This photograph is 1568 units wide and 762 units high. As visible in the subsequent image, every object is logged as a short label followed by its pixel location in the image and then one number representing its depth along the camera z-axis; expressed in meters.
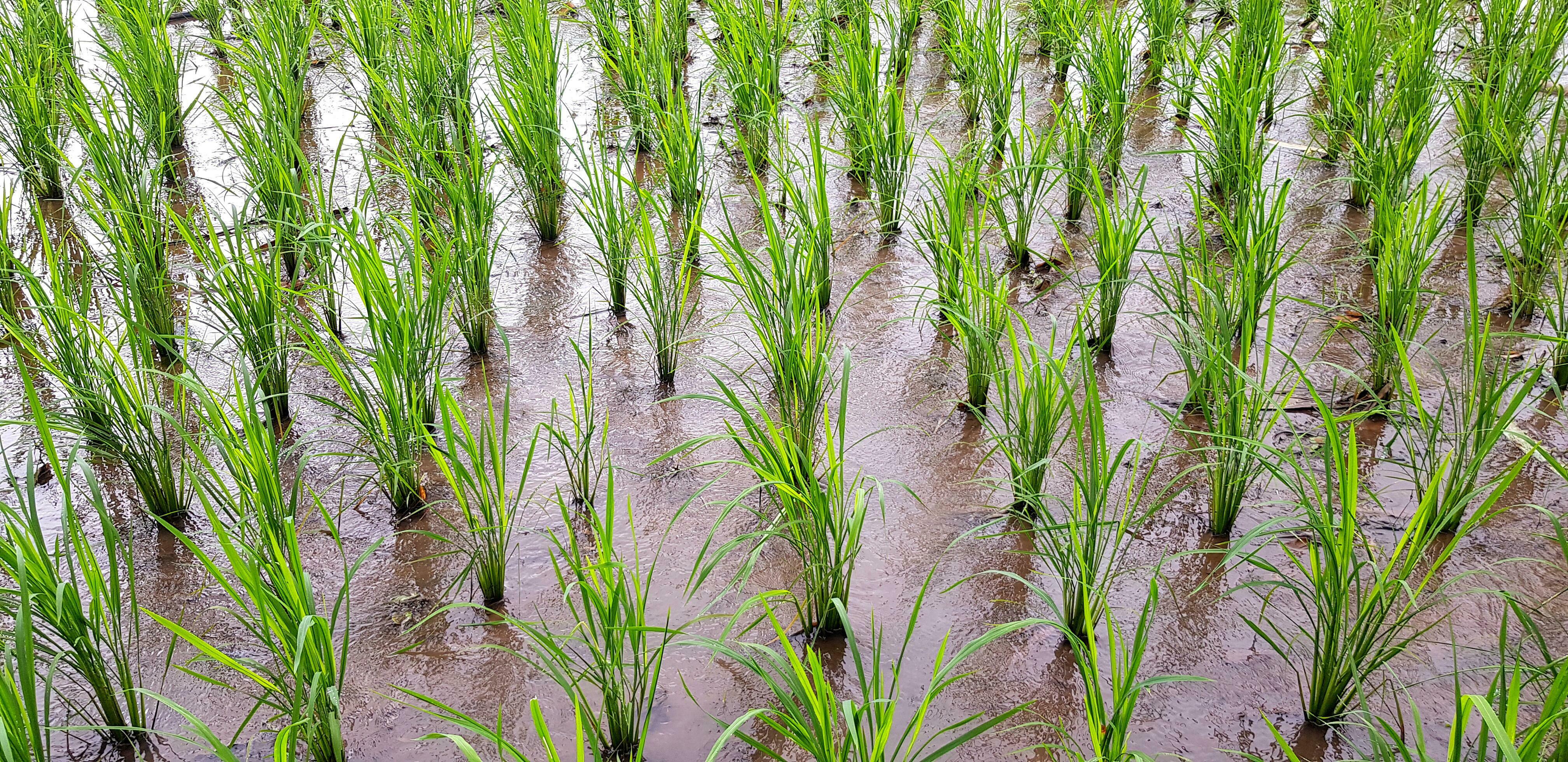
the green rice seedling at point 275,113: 3.14
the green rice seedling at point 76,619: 1.70
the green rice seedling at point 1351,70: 3.37
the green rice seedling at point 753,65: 3.64
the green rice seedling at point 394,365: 2.28
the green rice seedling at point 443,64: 3.85
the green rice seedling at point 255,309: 2.53
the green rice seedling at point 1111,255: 2.64
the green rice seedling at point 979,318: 2.46
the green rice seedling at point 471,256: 2.88
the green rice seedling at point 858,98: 3.36
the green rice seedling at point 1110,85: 3.50
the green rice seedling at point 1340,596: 1.73
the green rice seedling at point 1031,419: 2.11
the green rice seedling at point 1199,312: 2.25
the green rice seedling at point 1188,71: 3.43
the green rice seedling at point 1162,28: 4.14
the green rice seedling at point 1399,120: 3.00
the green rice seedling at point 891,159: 3.28
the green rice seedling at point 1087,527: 1.89
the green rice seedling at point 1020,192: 3.05
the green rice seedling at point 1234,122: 3.04
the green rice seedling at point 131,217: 2.83
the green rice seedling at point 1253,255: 2.35
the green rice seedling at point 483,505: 2.05
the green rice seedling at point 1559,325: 2.47
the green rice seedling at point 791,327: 2.42
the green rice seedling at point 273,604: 1.69
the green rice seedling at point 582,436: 2.38
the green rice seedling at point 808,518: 1.97
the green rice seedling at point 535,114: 3.35
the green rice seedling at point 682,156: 3.21
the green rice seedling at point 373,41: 3.95
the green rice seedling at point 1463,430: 1.93
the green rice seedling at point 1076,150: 3.21
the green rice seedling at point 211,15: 5.45
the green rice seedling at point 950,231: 2.64
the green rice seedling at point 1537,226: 2.68
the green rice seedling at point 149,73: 3.78
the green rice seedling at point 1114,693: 1.58
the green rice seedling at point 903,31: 4.55
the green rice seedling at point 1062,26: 3.99
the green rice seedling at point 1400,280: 2.55
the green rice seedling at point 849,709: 1.57
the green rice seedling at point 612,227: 2.92
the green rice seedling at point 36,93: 3.70
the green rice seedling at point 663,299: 2.73
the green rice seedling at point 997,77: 3.61
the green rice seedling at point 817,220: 2.71
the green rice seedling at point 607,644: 1.73
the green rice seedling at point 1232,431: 2.10
